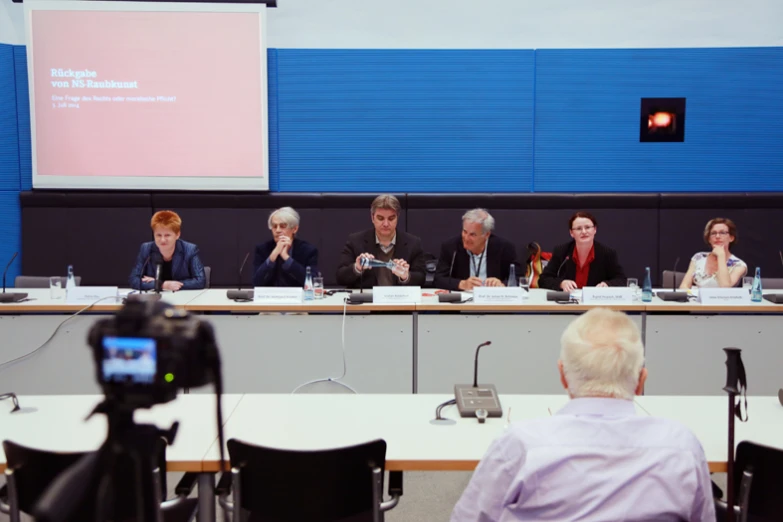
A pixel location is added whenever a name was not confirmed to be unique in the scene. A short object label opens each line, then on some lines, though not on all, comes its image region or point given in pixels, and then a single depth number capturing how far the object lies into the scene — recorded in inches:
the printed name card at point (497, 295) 138.0
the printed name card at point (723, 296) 138.5
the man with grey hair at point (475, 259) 168.9
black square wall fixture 221.9
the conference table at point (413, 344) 134.9
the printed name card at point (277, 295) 140.0
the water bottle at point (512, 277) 150.8
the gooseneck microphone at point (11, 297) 141.9
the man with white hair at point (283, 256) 162.2
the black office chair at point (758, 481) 58.2
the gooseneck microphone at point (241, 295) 143.7
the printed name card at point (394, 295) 139.4
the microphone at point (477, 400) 75.7
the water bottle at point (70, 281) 145.2
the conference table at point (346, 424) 65.1
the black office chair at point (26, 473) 57.1
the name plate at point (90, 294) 140.7
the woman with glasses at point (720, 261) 158.6
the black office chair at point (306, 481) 58.6
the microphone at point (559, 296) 140.3
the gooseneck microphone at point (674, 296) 142.1
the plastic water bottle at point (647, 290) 141.7
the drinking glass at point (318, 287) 147.5
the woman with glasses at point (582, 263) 158.4
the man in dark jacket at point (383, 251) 160.6
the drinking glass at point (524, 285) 149.3
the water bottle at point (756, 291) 140.2
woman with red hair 159.2
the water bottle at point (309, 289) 144.3
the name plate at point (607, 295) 141.2
